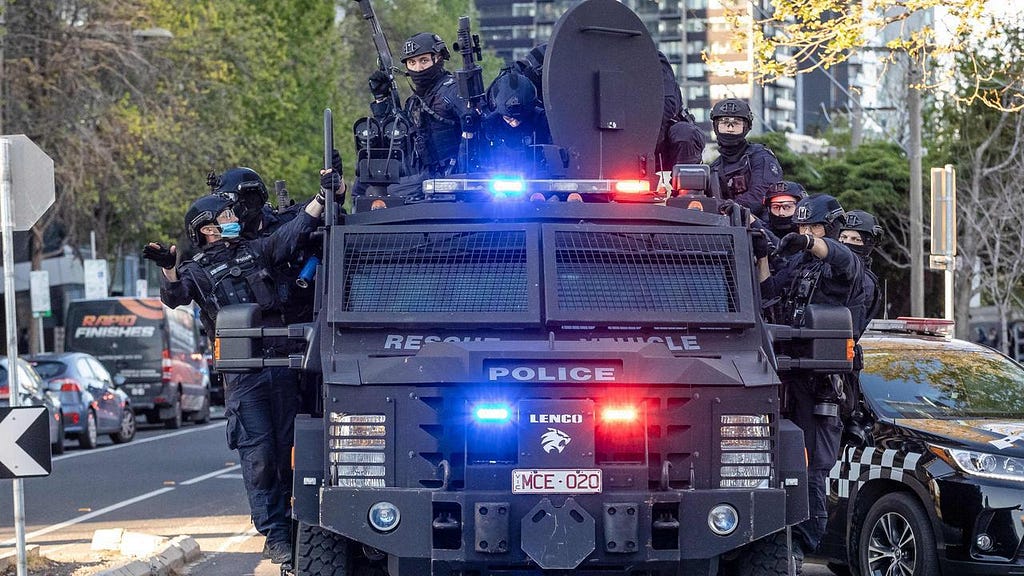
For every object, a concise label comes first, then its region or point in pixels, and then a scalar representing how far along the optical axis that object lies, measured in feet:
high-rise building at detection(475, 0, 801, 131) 434.71
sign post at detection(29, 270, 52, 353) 106.32
